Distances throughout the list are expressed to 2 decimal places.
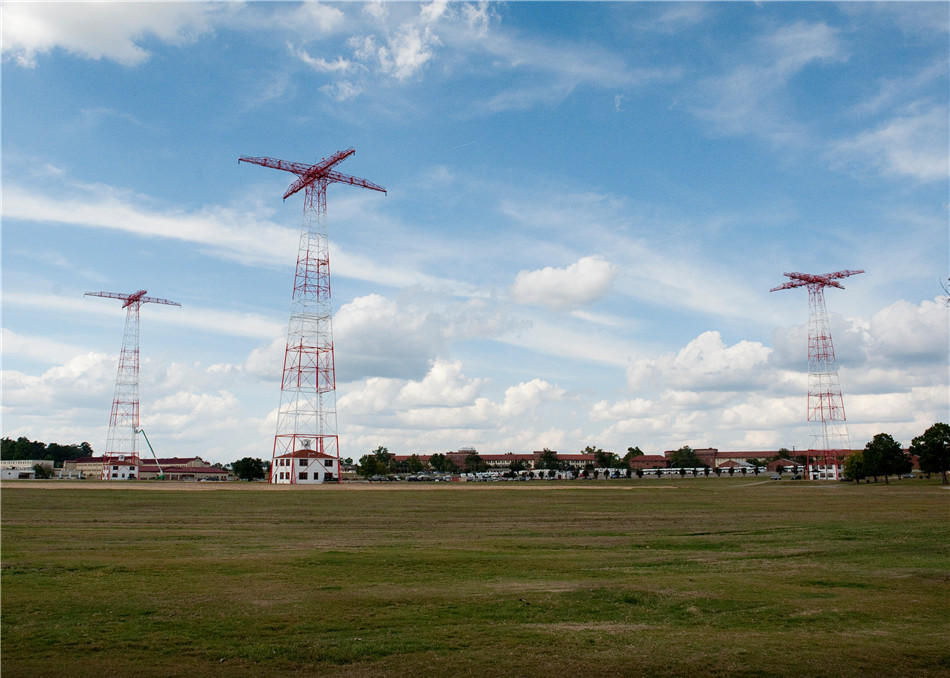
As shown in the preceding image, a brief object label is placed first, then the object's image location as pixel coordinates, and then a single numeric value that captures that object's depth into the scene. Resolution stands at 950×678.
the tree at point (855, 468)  104.50
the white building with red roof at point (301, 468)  98.56
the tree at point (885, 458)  100.06
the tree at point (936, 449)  89.38
